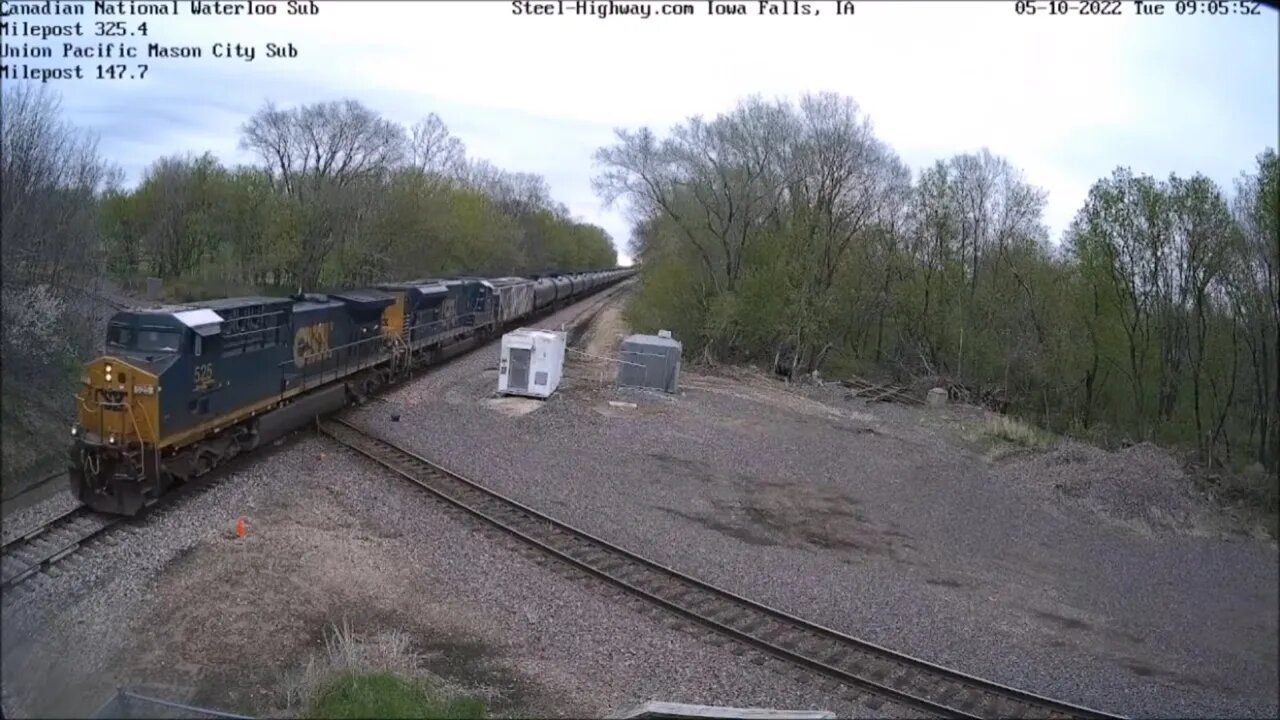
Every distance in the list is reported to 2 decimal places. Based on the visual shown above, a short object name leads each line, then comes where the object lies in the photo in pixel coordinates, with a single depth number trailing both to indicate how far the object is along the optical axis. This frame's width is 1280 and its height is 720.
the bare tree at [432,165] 54.94
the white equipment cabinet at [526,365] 22.53
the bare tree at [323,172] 37.97
